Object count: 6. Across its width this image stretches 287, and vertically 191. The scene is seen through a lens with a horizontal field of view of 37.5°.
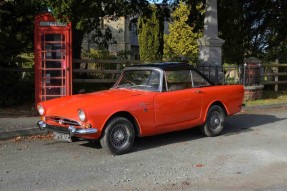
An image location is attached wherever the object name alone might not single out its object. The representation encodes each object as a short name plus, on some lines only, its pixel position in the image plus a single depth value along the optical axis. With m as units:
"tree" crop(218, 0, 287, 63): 19.91
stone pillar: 15.16
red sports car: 7.27
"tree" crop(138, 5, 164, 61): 29.47
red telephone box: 11.84
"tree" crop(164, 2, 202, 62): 48.31
